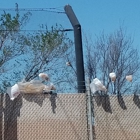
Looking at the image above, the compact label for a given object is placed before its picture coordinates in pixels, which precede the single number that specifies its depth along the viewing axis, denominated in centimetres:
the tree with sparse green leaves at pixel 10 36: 1365
